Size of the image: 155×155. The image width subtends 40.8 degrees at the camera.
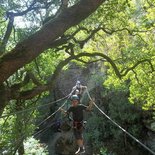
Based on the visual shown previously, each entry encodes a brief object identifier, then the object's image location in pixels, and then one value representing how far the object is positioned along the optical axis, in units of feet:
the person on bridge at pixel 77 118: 21.85
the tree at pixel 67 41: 13.29
